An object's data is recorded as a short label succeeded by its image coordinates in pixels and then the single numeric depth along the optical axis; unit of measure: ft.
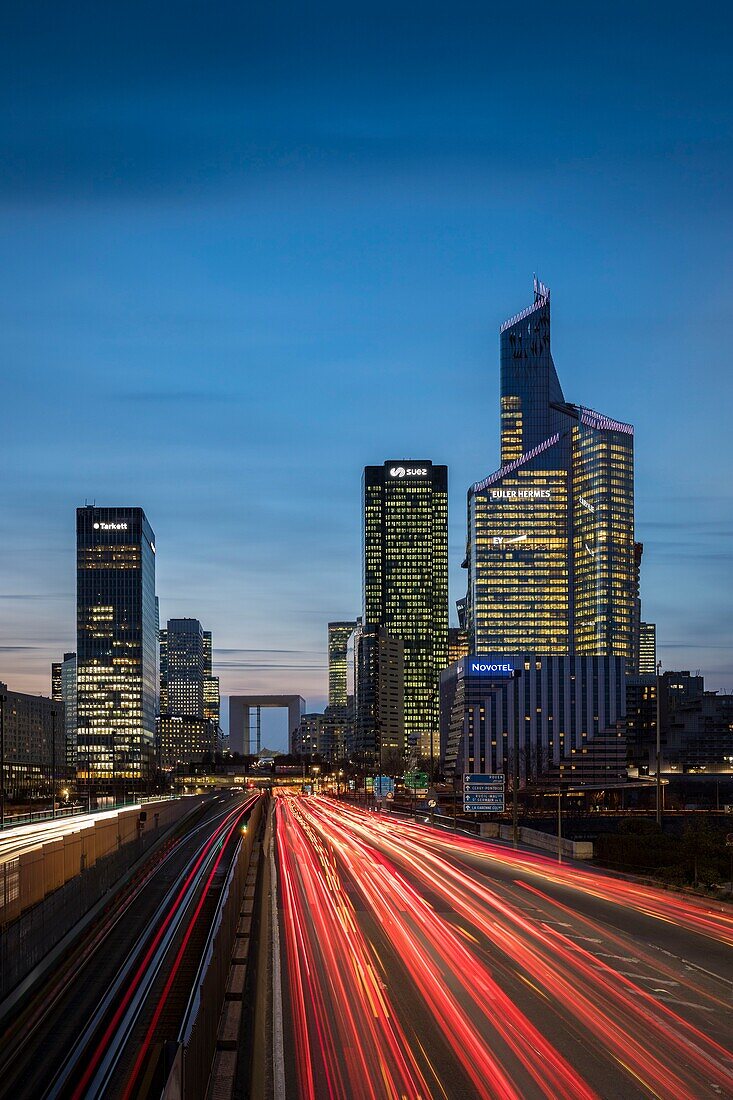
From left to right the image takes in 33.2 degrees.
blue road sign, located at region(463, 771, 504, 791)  295.48
